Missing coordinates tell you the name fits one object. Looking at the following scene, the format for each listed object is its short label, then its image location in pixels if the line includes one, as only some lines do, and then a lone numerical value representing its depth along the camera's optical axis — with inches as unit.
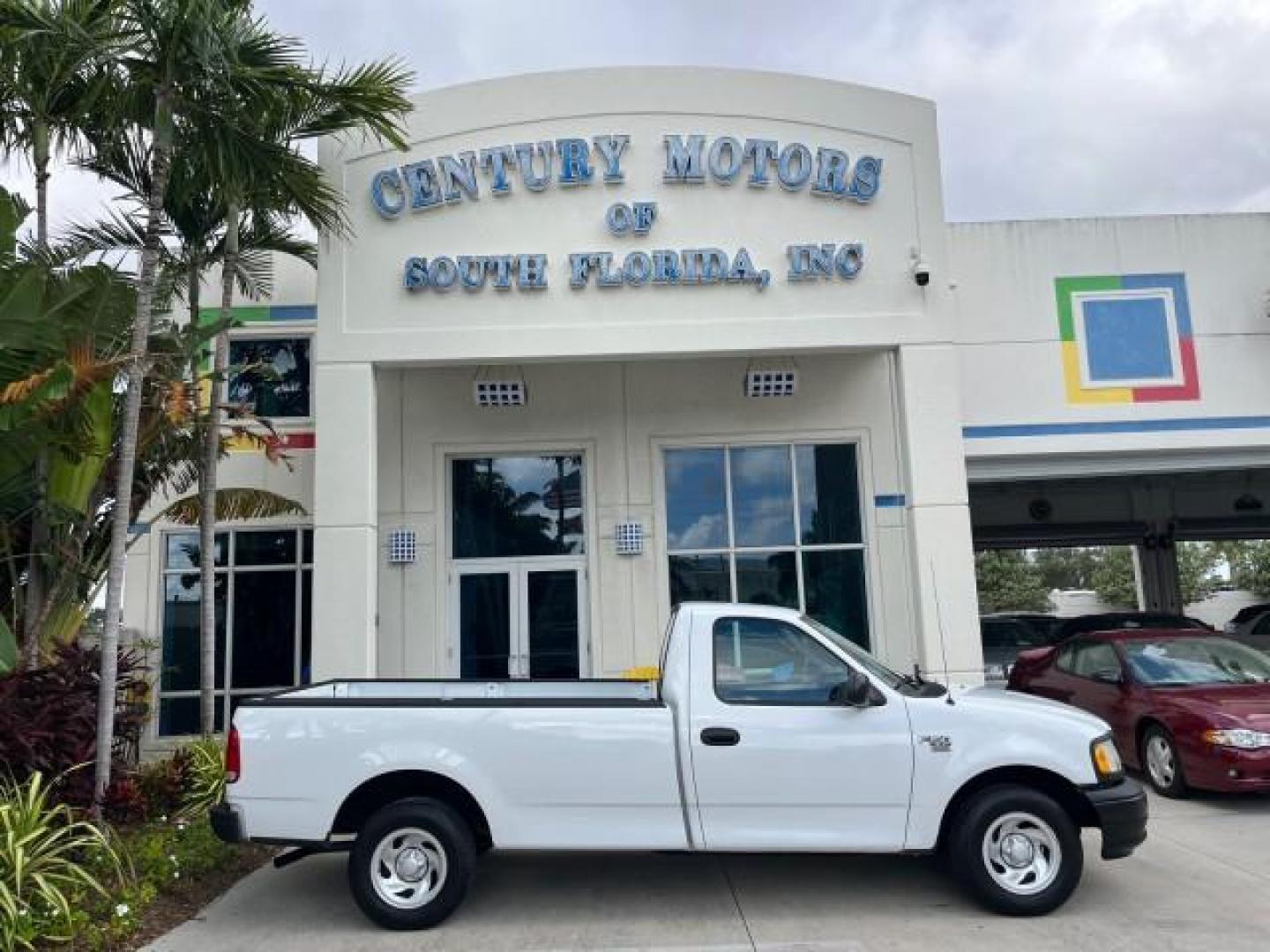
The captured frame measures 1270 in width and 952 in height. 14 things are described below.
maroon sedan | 332.5
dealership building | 457.1
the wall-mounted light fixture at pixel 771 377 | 508.7
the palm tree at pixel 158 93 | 304.7
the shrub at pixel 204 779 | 338.0
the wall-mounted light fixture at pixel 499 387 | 510.3
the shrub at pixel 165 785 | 341.7
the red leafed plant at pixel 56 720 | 303.9
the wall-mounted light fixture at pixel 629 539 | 511.5
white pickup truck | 235.9
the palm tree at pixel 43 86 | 302.7
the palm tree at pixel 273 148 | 335.6
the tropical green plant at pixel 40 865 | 224.1
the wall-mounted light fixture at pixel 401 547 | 511.8
